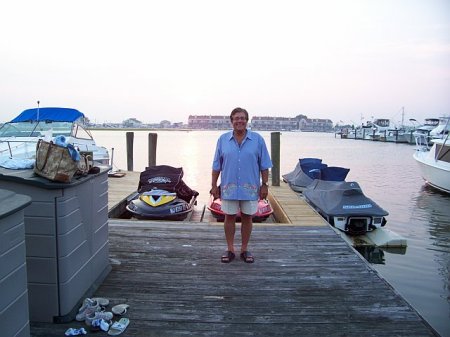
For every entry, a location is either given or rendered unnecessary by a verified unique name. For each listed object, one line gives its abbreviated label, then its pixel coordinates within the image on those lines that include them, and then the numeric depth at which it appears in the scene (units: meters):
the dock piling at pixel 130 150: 17.75
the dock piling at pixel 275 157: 12.05
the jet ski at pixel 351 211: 8.48
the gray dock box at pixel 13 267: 2.18
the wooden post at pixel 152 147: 16.05
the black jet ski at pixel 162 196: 7.55
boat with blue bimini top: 13.01
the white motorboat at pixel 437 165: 17.67
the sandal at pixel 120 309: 3.19
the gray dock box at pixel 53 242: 2.95
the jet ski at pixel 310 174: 12.42
